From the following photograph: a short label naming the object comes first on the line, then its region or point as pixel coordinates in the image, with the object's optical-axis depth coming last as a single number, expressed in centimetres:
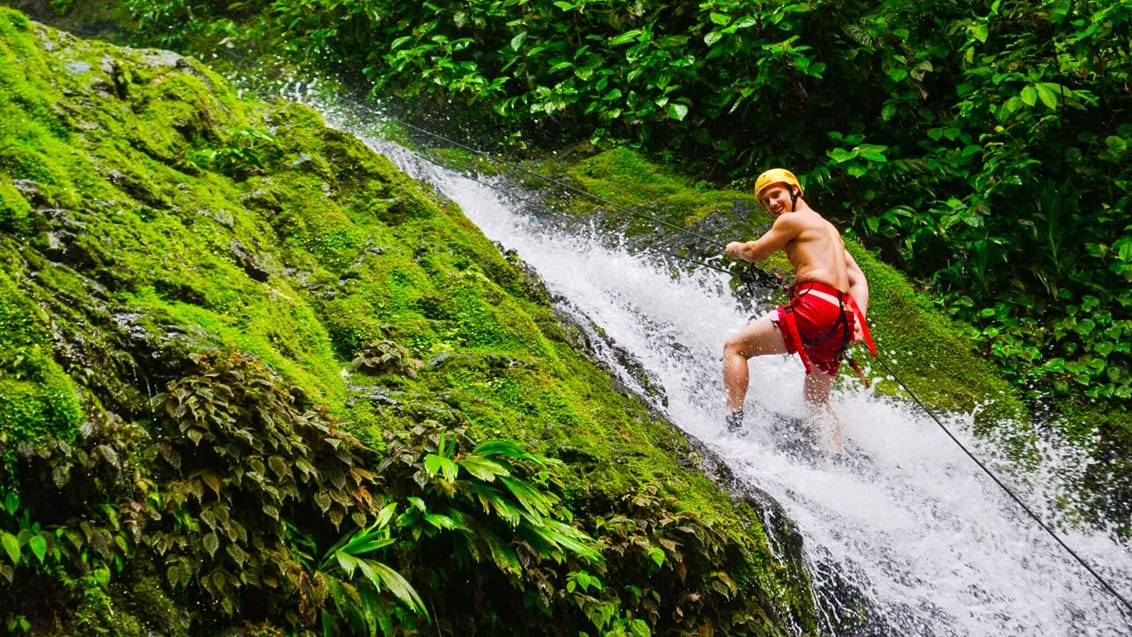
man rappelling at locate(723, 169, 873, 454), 571
